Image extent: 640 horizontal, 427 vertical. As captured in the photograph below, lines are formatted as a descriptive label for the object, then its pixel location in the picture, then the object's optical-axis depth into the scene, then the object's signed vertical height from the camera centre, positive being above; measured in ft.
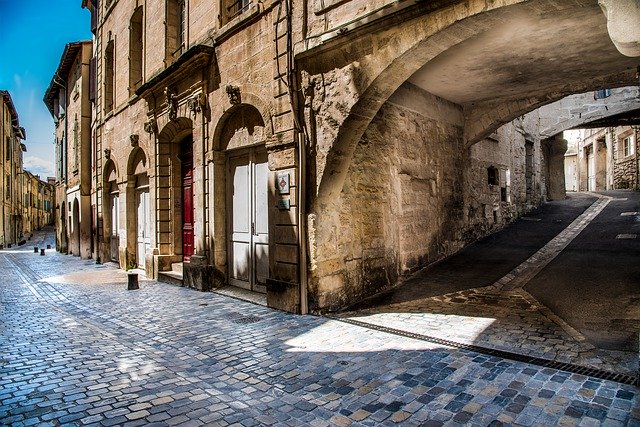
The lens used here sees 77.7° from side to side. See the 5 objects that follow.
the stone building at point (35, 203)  120.06 +8.31
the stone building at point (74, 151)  52.16 +10.73
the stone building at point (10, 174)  84.07 +12.46
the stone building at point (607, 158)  59.16 +9.20
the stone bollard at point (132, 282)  26.68 -3.96
